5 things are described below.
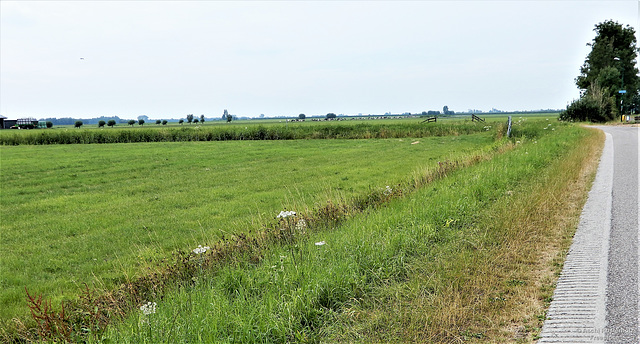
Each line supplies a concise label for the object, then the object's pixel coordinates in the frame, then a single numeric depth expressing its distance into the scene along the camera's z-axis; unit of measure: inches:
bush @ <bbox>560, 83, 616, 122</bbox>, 2199.8
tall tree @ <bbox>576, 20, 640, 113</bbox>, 2691.9
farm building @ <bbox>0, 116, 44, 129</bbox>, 4311.3
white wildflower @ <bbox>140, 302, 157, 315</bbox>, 171.6
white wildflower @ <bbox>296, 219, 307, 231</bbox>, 291.9
